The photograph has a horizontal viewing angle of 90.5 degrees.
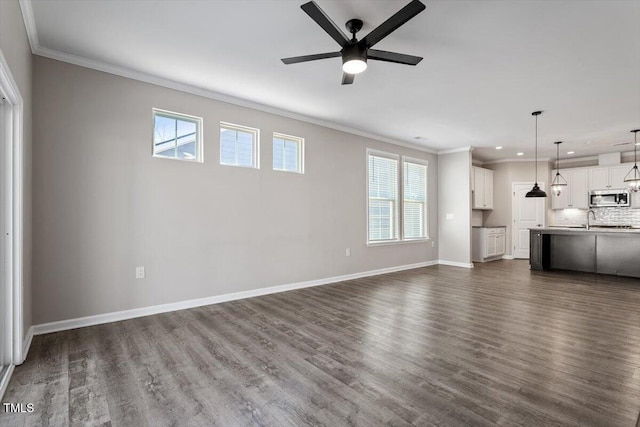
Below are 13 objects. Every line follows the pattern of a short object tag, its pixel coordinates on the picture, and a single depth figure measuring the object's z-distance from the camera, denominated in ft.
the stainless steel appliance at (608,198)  24.53
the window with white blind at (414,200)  23.07
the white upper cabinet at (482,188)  27.07
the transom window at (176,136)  12.62
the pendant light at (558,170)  23.35
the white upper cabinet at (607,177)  24.88
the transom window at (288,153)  16.15
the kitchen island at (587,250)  19.36
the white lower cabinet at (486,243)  26.68
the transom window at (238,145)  14.35
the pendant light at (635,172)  19.94
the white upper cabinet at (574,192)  26.76
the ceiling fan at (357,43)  6.84
